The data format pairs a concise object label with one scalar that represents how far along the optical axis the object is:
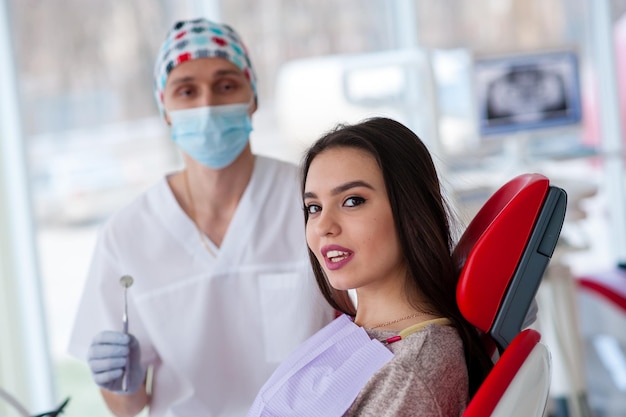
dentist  1.67
